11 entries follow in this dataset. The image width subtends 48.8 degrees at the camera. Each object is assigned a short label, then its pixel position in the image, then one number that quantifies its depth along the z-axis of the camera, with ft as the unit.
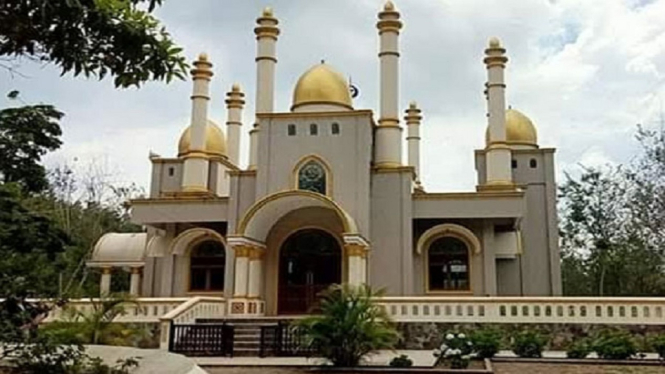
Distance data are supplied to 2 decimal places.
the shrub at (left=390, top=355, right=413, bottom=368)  37.83
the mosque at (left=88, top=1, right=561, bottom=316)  63.57
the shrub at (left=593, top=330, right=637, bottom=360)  39.96
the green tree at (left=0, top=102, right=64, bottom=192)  35.27
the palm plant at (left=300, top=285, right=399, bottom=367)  38.58
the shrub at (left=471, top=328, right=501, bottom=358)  41.60
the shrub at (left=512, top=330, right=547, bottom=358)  42.22
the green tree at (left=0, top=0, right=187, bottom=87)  17.80
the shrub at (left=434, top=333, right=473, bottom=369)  38.17
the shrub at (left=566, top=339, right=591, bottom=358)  41.37
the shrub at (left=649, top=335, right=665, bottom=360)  41.78
